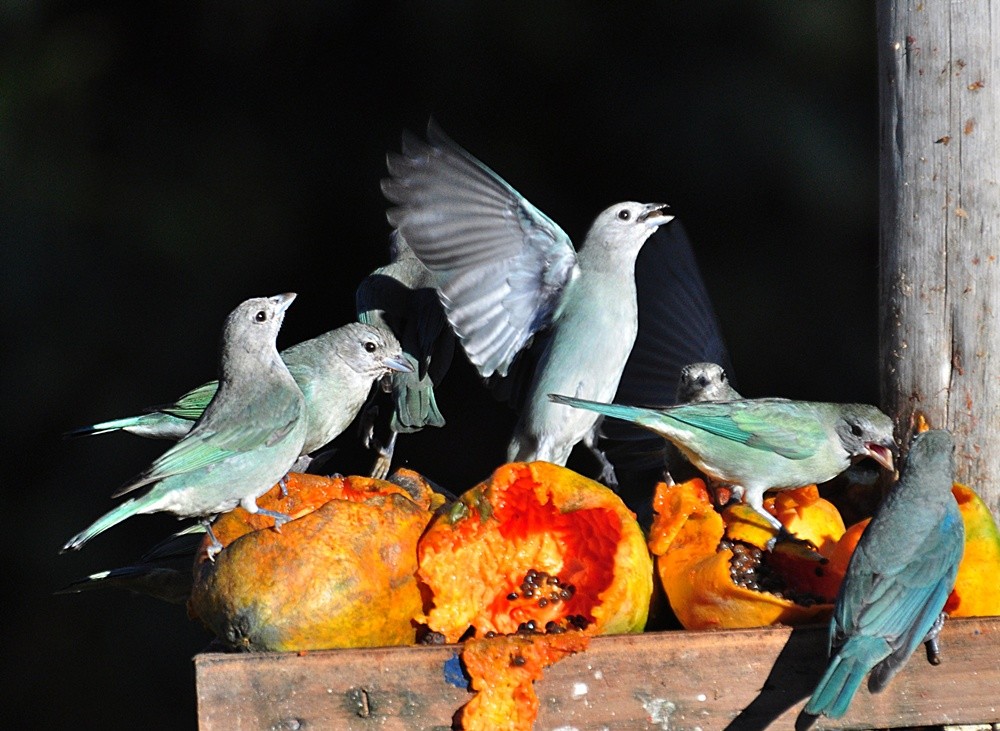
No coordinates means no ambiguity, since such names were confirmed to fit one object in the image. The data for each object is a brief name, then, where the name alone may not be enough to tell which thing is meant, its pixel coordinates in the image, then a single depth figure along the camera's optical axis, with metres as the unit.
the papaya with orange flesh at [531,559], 4.84
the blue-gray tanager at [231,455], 5.43
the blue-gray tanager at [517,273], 6.45
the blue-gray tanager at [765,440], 5.66
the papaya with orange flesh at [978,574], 4.92
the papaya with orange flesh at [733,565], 4.79
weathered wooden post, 5.49
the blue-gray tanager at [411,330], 7.15
